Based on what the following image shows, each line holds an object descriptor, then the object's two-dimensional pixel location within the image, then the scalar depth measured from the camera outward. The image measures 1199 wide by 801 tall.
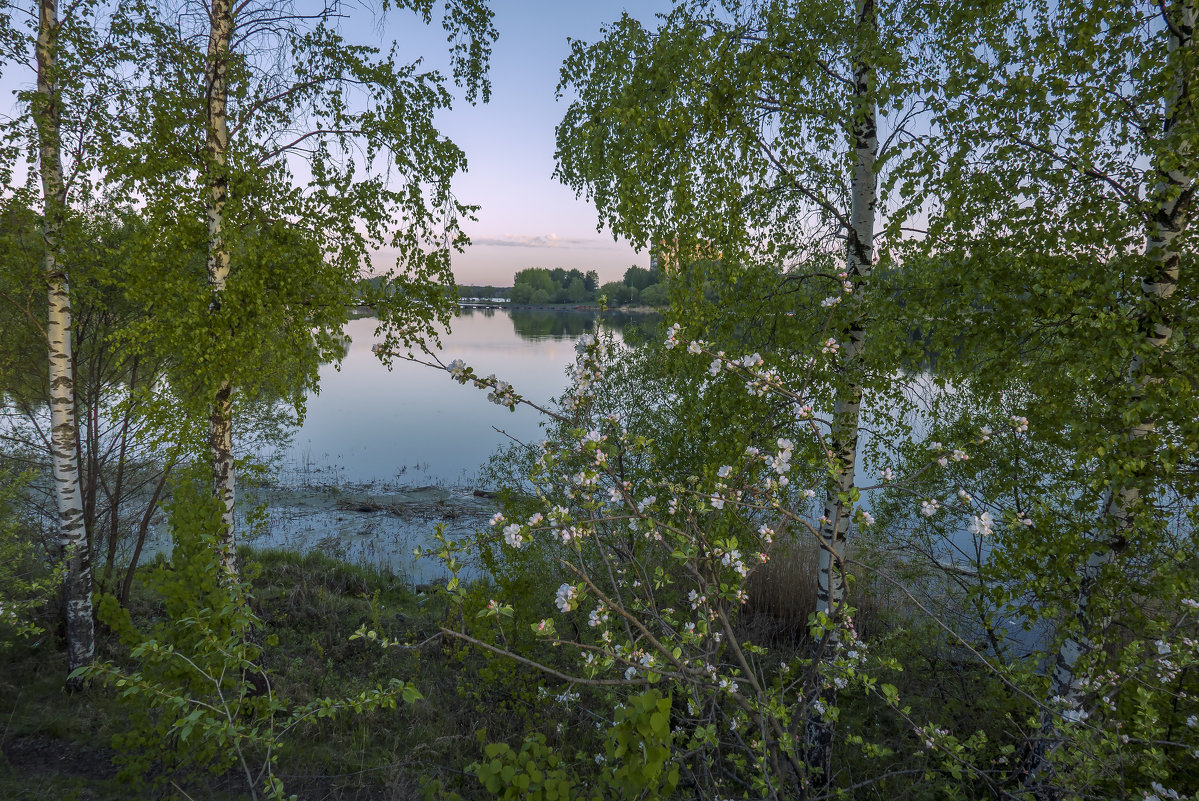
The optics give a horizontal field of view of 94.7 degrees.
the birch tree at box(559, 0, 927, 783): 4.40
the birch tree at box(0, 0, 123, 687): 5.79
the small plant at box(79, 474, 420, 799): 3.37
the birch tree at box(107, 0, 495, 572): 5.72
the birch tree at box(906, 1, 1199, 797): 3.40
